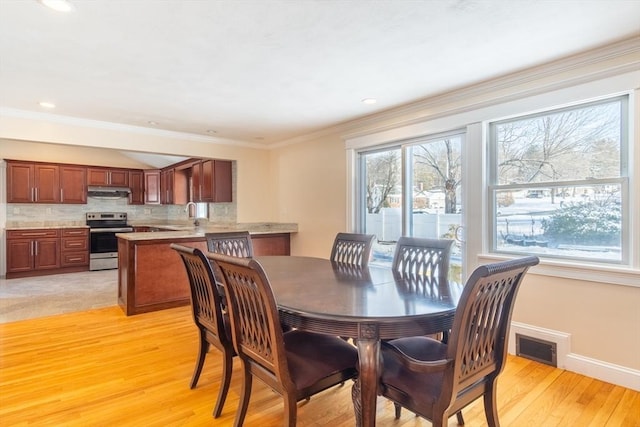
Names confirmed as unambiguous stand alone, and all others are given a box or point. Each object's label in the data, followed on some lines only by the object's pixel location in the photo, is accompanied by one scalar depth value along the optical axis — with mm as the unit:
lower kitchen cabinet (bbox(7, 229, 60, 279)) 5902
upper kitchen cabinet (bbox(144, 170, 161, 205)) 7625
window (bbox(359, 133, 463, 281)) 3457
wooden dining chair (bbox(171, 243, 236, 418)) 1965
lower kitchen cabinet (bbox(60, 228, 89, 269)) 6390
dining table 1455
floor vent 2666
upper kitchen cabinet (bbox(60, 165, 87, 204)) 6598
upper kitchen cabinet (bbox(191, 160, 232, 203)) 5562
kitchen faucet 6875
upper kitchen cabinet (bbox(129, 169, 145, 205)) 7508
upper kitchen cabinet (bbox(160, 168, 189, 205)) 7152
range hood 7055
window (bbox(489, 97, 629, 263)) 2447
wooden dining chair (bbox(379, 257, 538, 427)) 1359
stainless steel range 6672
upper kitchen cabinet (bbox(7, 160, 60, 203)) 6094
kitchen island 3898
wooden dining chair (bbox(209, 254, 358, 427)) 1504
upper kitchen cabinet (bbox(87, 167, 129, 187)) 6918
